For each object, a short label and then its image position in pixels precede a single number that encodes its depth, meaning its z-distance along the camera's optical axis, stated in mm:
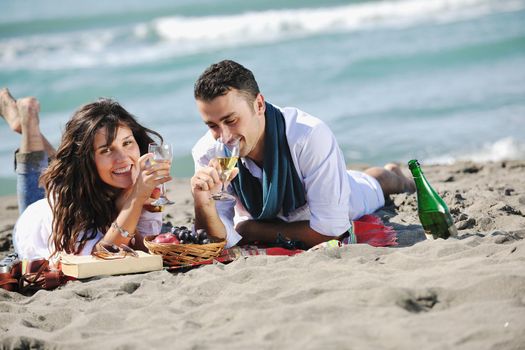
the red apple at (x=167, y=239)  10125
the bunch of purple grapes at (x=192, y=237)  9961
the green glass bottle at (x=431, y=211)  9859
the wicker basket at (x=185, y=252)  9852
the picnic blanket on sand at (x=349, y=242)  10062
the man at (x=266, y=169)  9734
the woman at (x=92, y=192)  10547
